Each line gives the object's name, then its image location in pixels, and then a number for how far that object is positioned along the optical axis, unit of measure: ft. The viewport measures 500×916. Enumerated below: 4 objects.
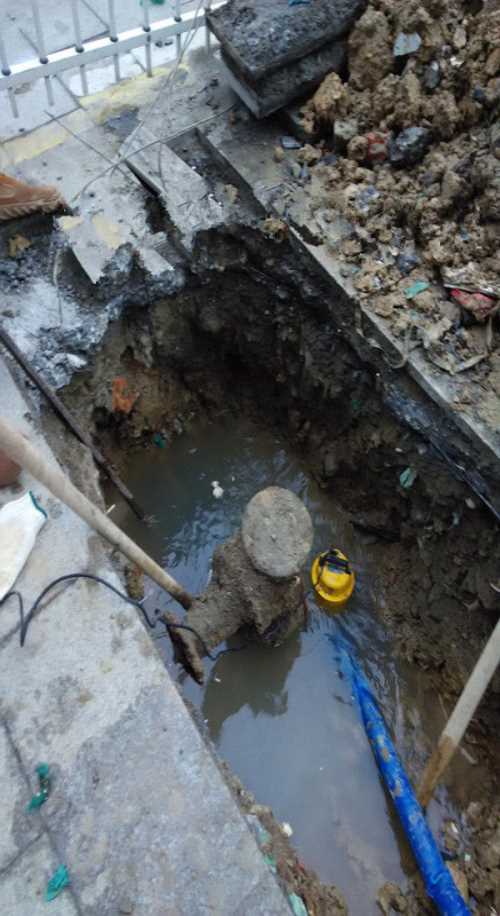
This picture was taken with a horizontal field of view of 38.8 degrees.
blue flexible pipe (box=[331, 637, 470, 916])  10.98
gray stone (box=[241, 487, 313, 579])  11.30
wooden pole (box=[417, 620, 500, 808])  9.47
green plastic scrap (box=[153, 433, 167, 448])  15.93
